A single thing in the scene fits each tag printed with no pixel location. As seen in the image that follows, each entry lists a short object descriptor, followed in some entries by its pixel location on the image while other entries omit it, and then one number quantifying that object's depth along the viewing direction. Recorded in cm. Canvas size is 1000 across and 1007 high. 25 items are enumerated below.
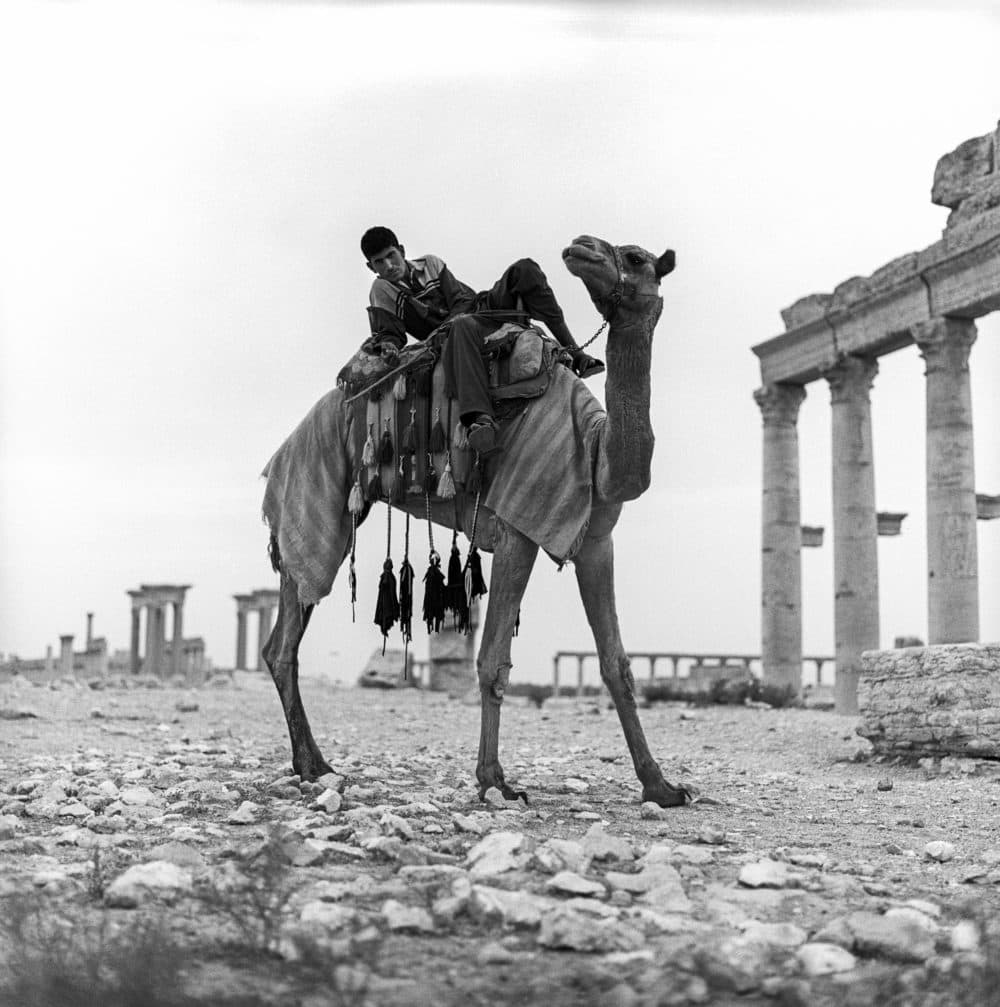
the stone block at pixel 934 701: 1073
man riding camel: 751
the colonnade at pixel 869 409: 2178
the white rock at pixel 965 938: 409
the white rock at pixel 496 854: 487
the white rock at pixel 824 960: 380
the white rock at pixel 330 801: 668
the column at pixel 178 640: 5309
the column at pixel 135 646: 5475
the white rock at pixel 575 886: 457
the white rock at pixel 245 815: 648
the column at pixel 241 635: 5603
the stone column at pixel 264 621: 5372
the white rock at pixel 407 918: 408
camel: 675
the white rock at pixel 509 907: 414
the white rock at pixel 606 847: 525
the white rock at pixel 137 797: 713
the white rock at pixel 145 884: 444
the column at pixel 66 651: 5447
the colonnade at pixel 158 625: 5169
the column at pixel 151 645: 5431
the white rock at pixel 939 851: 626
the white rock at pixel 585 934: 392
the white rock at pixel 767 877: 489
